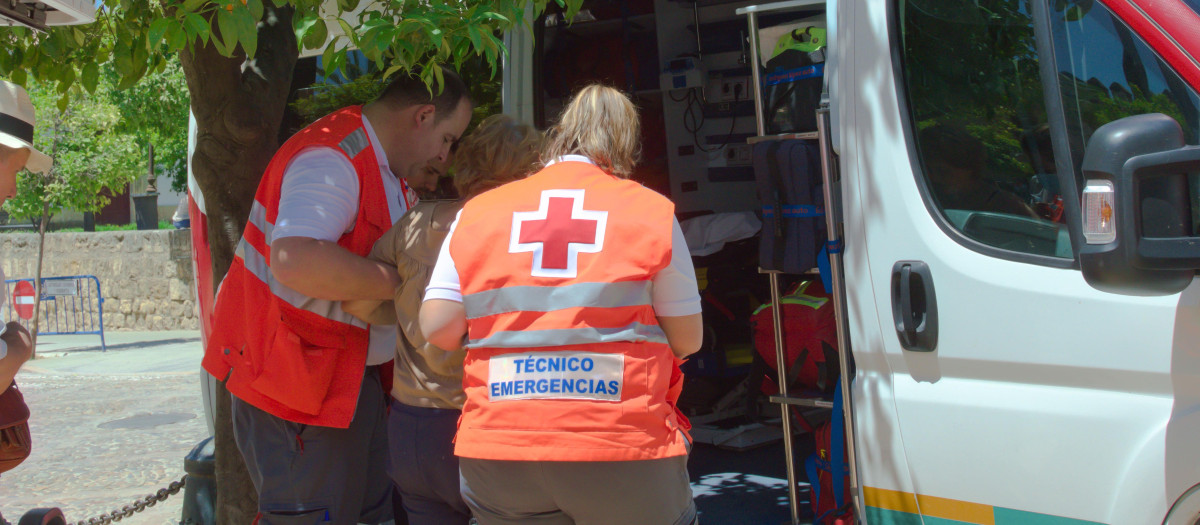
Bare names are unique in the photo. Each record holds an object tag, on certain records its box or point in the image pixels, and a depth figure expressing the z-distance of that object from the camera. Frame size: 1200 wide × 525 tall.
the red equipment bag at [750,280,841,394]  3.18
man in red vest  2.38
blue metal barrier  13.80
